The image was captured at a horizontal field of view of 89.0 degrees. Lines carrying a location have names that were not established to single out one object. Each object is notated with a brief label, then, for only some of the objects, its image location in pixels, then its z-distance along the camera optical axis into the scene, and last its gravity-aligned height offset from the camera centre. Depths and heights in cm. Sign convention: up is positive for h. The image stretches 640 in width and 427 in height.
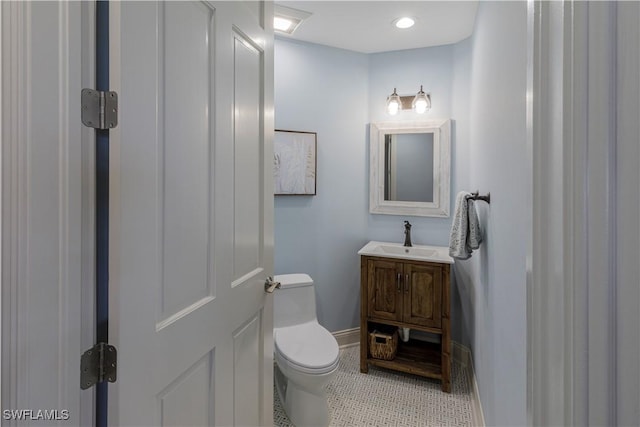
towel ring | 148 +6
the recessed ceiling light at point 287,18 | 208 +129
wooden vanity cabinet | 220 -66
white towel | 160 -10
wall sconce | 259 +88
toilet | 178 -82
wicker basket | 239 -99
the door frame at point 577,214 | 37 +0
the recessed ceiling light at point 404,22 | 221 +130
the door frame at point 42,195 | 60 +3
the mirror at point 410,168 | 262 +36
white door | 72 +0
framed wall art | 250 +38
